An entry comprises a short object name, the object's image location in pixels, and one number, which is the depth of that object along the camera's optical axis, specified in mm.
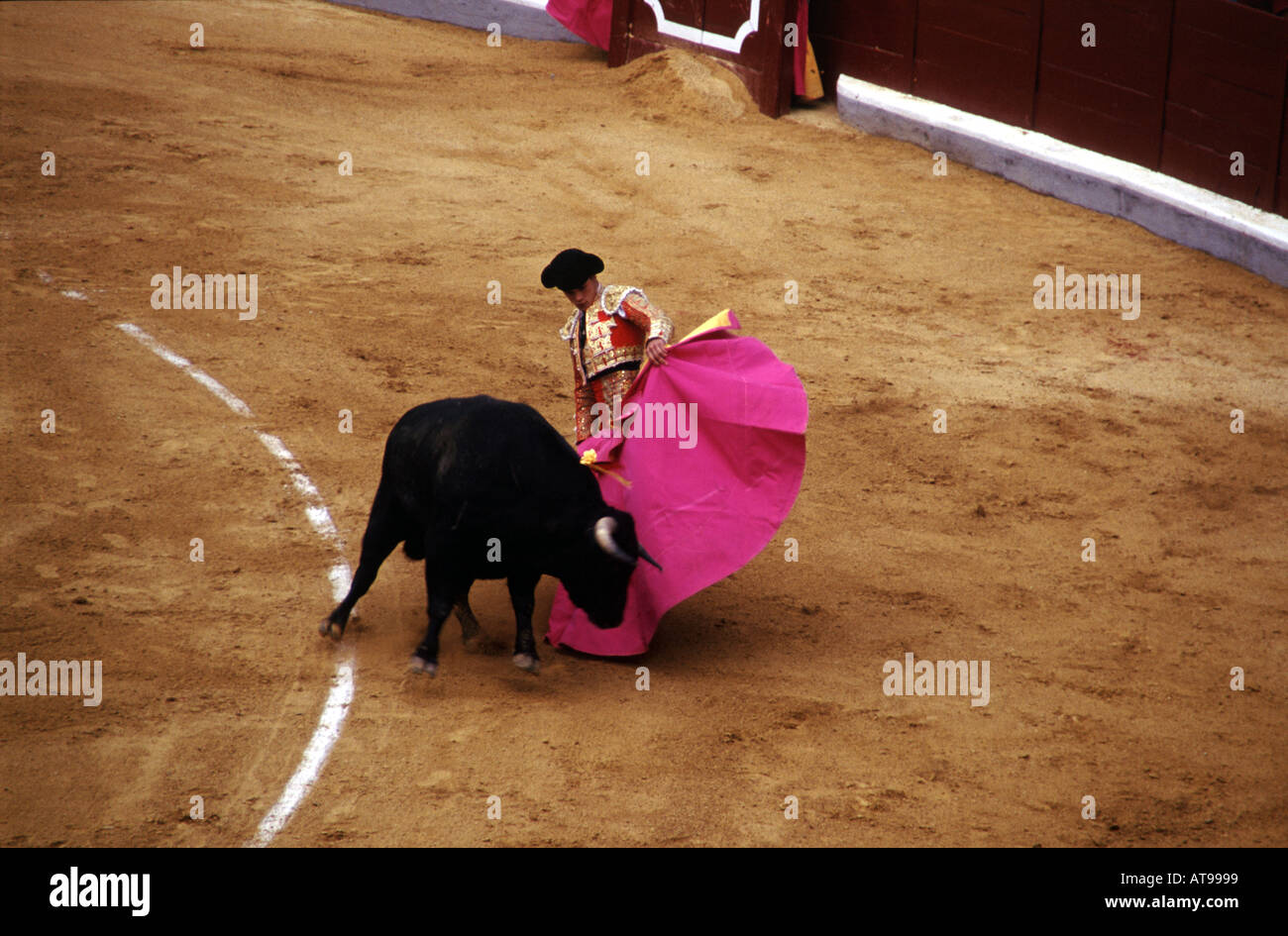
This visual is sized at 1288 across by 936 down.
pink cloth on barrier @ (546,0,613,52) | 24109
